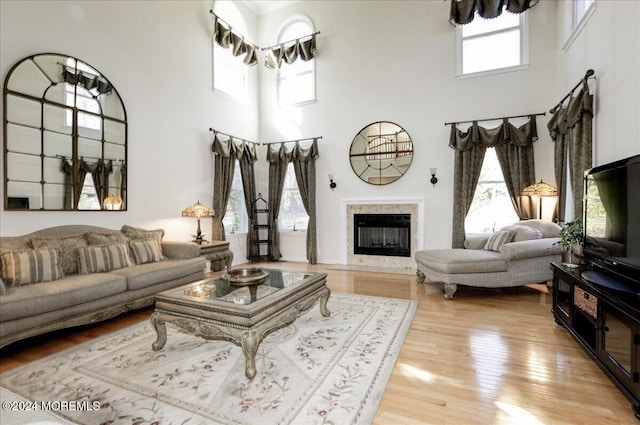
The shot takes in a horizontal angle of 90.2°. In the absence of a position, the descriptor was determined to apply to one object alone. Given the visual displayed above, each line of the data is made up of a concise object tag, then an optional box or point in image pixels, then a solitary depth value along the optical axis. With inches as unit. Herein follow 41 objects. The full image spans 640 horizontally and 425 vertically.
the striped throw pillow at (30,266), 111.1
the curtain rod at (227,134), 227.3
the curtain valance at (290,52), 254.5
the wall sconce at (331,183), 254.1
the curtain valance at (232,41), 226.5
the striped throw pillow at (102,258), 132.6
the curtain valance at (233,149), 227.3
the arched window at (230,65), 238.5
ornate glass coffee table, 84.7
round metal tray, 109.3
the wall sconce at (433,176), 223.6
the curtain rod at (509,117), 200.4
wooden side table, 188.5
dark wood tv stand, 70.3
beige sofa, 101.0
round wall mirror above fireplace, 234.4
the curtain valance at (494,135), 199.5
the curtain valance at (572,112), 143.9
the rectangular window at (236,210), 251.8
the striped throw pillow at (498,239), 172.6
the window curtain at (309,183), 254.7
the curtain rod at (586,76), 139.9
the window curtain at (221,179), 226.4
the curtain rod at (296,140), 256.7
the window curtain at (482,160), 201.2
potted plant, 125.2
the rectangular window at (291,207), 270.1
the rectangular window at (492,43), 209.8
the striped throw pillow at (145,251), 152.2
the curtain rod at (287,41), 255.3
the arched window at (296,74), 264.5
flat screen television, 84.4
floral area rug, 71.2
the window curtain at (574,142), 145.0
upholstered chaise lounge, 156.0
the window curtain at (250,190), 258.8
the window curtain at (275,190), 266.5
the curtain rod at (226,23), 225.2
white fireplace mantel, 229.8
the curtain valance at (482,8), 191.2
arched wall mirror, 129.8
